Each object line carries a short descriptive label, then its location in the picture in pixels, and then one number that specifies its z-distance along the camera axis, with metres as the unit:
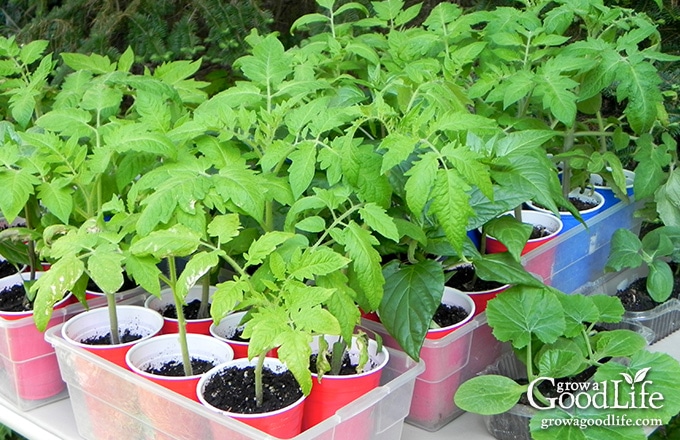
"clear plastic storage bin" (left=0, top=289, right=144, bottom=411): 1.28
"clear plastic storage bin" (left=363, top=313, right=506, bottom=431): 1.22
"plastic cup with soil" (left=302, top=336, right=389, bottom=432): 1.09
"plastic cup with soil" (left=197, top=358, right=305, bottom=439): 1.03
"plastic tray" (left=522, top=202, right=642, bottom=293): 1.50
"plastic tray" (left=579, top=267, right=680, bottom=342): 1.51
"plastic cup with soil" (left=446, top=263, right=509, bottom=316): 1.35
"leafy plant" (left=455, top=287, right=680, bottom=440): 1.12
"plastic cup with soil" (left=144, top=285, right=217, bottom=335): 1.30
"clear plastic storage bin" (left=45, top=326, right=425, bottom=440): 1.04
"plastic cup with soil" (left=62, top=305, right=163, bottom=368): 1.27
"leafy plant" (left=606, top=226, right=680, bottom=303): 1.54
